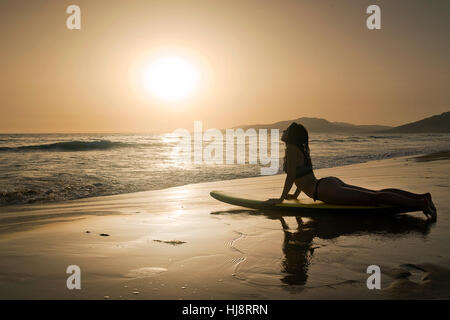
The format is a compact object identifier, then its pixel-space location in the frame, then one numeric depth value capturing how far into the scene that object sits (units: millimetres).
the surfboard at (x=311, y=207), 4855
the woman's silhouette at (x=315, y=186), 4824
